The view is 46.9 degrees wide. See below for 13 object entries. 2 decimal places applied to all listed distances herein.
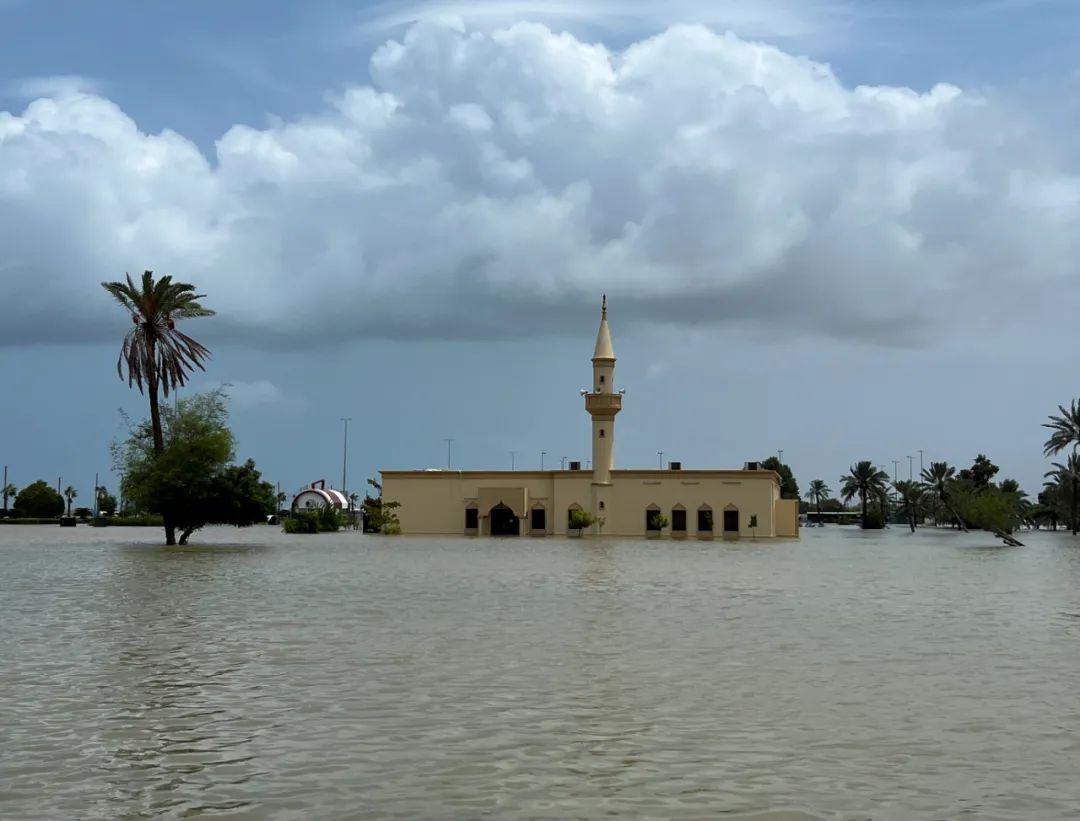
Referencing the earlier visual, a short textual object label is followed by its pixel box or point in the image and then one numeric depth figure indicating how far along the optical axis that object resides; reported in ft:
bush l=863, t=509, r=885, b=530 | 452.35
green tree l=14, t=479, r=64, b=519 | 423.64
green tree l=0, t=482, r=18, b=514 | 495.00
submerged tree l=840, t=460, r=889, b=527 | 455.63
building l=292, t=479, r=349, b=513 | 493.77
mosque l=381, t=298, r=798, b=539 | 271.08
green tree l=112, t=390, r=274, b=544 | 172.14
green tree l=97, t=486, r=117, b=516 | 473.26
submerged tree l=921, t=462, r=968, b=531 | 418.92
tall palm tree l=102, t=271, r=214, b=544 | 171.73
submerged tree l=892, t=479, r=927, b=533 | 455.42
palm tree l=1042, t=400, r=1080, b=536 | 289.12
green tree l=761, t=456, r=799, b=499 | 510.17
